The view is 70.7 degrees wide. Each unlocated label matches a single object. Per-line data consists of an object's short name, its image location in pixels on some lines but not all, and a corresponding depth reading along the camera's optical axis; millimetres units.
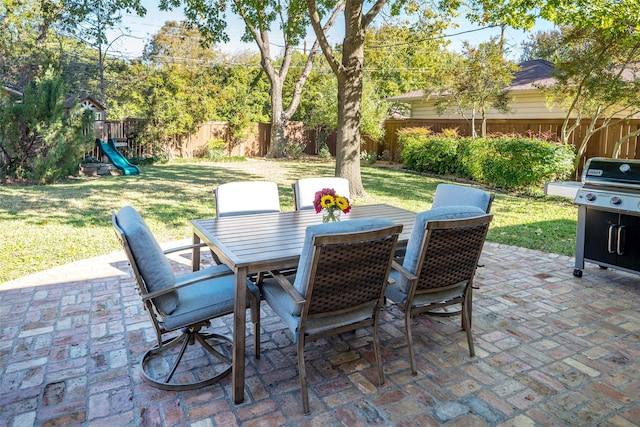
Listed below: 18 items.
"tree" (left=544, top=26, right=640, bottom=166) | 8312
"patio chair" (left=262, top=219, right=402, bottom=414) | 2174
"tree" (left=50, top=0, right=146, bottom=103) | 9492
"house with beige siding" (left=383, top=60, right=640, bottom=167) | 10102
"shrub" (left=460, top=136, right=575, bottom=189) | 8930
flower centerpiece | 3061
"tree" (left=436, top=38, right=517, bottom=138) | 11719
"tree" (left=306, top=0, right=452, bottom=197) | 7871
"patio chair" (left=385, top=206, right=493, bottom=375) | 2518
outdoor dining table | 2359
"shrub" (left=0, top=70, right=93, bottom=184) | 9109
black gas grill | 4000
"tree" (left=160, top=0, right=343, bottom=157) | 8992
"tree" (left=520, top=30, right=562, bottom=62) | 10882
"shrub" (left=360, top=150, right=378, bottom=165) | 15867
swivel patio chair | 2334
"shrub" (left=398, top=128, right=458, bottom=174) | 11945
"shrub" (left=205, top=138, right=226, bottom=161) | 16531
